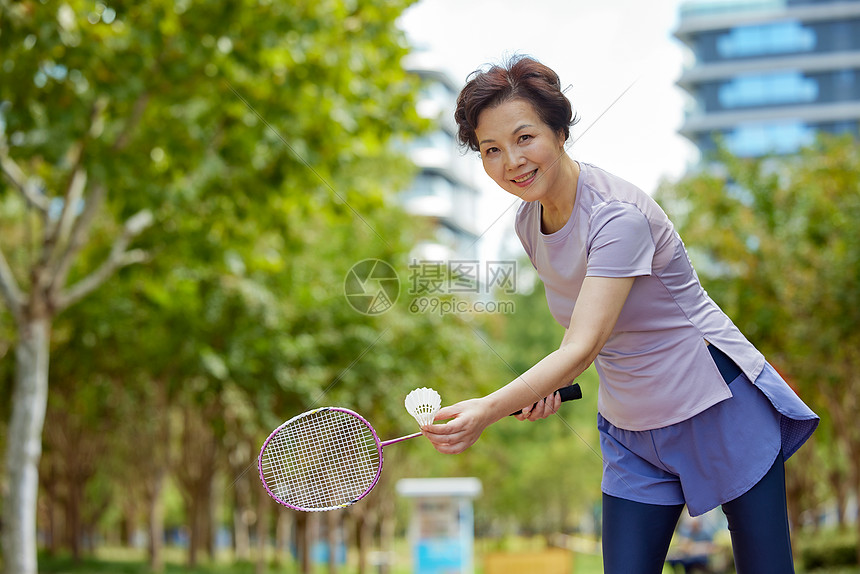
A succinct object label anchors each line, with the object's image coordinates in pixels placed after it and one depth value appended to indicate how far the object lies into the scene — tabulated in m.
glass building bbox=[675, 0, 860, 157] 59.59
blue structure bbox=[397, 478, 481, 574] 19.00
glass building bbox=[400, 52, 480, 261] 56.02
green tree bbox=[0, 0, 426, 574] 7.69
